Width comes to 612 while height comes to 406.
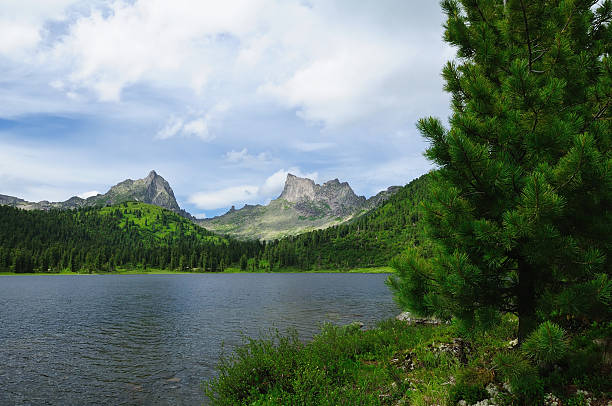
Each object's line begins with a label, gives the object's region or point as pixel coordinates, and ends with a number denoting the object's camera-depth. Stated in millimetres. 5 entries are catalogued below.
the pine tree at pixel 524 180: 8719
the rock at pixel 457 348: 16766
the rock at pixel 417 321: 30216
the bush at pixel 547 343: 8031
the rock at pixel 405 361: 17328
